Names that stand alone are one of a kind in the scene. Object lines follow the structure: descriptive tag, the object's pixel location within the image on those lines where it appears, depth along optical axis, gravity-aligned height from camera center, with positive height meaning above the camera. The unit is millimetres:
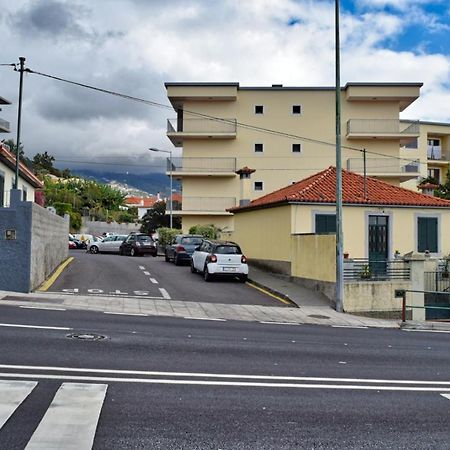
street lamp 44938 +5673
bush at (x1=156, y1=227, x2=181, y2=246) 42359 +636
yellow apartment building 45688 +9105
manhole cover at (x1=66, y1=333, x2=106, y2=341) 9758 -1722
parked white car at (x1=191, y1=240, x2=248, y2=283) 21031 -701
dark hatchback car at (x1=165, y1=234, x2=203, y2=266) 27844 -237
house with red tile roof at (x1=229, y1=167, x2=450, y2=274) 22031 +1037
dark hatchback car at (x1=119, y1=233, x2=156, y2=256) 37250 -205
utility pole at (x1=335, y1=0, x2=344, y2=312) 17094 +1292
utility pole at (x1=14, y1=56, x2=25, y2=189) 26362 +6603
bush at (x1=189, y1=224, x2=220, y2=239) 39406 +859
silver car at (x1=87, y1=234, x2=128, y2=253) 41000 -267
